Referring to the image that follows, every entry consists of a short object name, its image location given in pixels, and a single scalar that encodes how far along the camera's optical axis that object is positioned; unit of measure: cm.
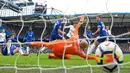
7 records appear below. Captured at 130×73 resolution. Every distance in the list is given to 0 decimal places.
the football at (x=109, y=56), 390
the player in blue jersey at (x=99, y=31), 980
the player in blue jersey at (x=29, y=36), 1222
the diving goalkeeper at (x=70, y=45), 677
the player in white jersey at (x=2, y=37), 1149
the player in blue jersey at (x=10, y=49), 1065
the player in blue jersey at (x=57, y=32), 964
